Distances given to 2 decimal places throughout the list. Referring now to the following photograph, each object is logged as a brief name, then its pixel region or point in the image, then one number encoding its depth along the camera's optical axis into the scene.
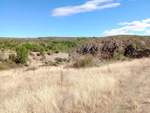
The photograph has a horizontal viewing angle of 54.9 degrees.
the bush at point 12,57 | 31.33
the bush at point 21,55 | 31.41
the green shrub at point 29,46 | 40.44
